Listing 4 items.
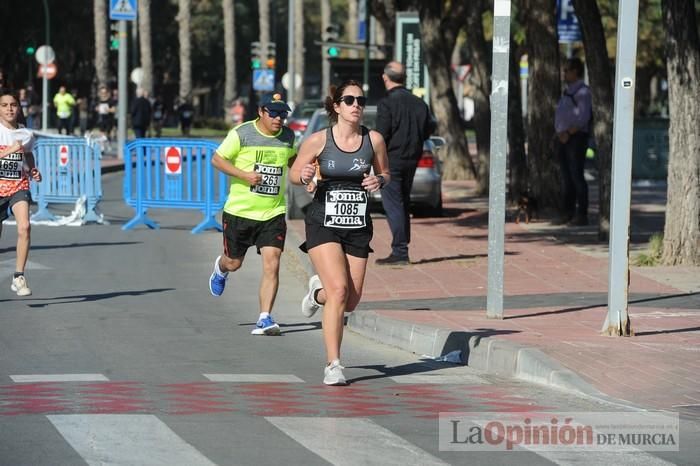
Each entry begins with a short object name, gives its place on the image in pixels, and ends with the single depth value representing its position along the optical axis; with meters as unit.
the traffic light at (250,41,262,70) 62.99
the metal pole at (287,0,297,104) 64.56
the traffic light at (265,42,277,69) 61.78
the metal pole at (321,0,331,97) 79.80
